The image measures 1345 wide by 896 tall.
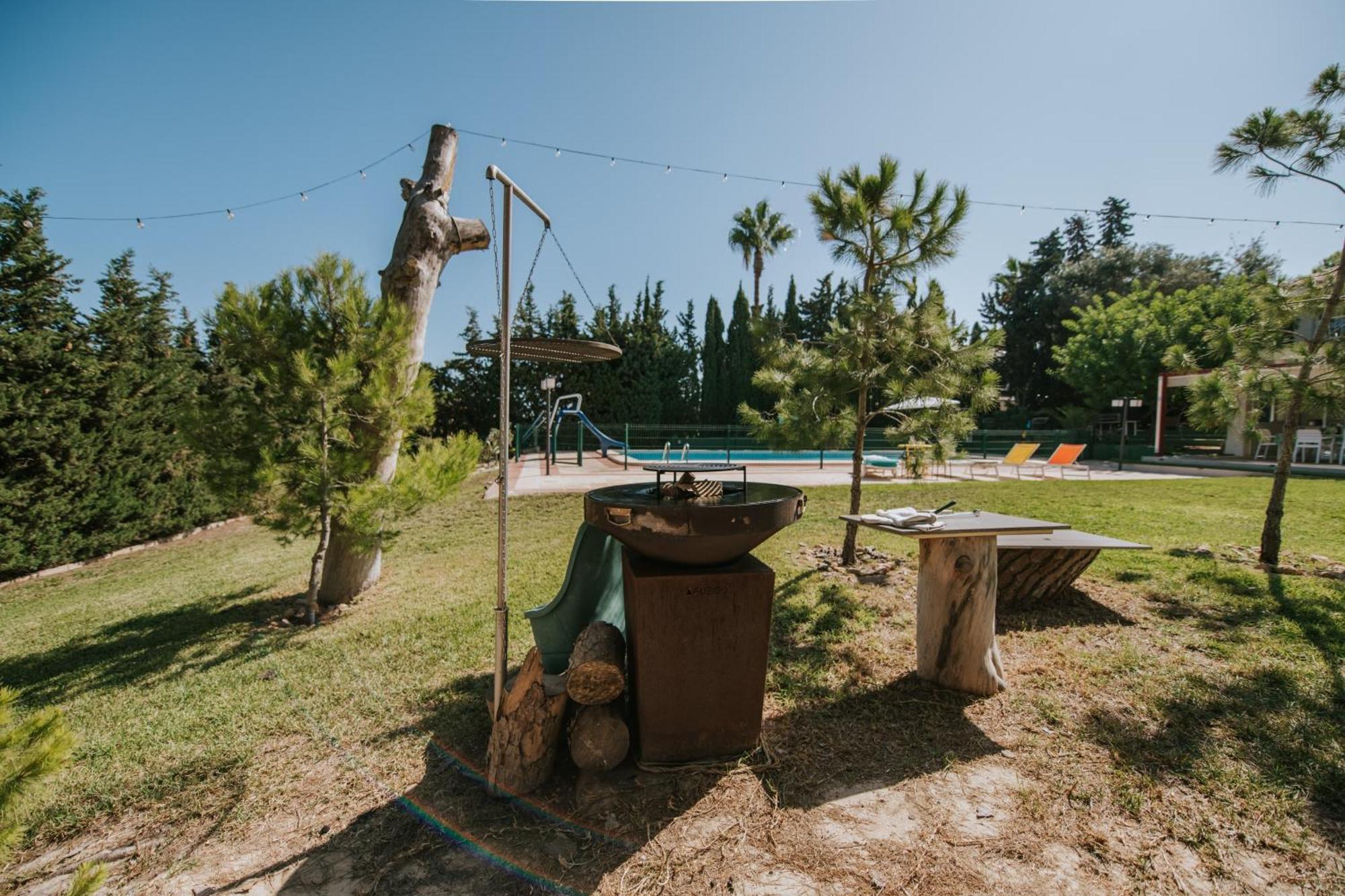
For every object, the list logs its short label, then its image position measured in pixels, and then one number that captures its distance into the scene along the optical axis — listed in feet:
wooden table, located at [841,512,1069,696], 8.59
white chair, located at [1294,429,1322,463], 43.16
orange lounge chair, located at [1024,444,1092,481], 38.09
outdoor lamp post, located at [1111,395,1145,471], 48.09
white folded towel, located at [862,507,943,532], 8.55
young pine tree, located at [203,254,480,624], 11.73
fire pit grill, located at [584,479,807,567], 6.05
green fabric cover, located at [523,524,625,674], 7.63
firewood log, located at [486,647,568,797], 6.70
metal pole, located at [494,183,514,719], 6.63
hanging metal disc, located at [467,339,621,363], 7.53
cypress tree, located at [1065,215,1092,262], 98.58
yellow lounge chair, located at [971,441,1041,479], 38.99
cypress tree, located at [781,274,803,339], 80.07
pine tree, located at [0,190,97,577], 18.43
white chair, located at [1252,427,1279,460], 47.88
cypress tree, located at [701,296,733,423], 71.92
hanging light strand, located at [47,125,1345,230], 20.75
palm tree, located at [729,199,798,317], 74.84
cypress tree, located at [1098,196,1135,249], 95.50
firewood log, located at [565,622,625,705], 6.68
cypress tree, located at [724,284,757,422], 71.05
